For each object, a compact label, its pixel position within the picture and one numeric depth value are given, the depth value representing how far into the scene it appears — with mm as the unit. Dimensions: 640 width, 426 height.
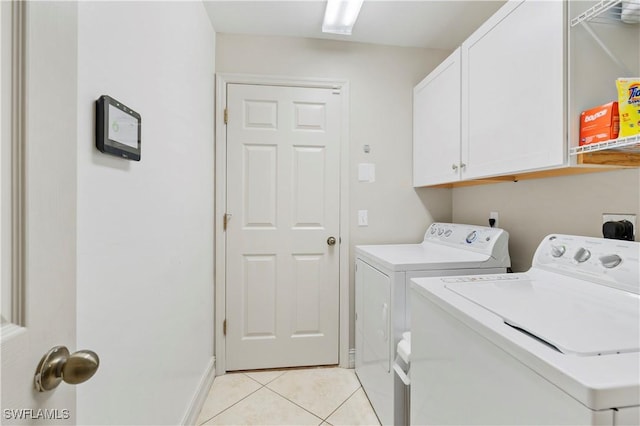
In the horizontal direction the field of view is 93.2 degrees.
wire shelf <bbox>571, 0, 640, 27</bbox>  976
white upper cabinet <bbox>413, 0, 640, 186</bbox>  1096
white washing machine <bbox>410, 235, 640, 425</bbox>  531
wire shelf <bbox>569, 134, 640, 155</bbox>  887
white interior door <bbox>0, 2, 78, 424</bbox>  386
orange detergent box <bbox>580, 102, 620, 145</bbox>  979
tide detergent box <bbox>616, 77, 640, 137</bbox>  931
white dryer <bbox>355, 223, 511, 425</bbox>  1498
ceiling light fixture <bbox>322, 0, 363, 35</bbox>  1747
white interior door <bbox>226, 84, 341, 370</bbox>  2199
